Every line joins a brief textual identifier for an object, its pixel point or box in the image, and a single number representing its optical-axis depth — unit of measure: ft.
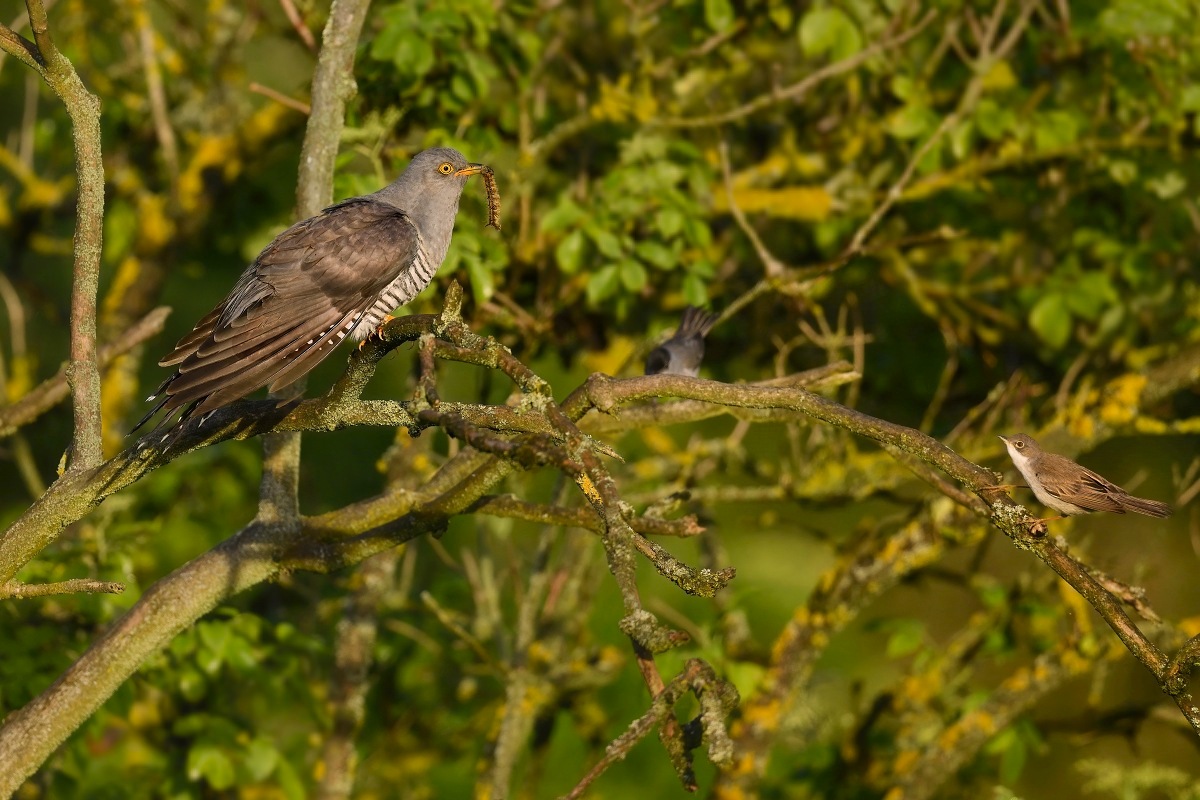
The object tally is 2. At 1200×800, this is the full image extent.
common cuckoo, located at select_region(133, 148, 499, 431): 25.55
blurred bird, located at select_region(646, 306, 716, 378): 38.34
